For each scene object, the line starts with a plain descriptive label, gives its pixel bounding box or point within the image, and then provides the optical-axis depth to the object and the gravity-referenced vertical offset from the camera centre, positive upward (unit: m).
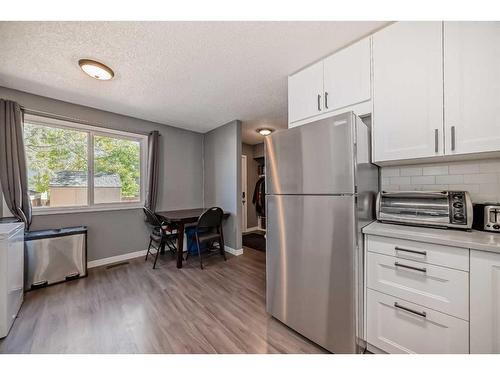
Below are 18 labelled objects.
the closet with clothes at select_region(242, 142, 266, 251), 5.04 -0.06
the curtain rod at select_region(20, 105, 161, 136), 2.34 +0.95
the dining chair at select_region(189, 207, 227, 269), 2.78 -0.62
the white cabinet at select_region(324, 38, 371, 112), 1.46 +0.90
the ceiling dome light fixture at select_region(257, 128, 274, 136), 3.95 +1.20
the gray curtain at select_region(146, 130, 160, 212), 3.21 +0.32
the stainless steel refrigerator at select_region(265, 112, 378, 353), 1.21 -0.25
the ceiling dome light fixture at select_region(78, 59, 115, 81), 1.73 +1.13
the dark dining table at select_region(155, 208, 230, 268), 2.75 -0.48
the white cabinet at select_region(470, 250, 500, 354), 0.92 -0.56
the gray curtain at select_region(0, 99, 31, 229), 2.14 +0.30
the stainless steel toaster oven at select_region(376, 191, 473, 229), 1.20 -0.14
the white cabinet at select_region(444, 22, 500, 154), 1.06 +0.58
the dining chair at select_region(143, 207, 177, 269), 2.84 -0.68
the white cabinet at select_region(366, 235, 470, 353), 1.00 -0.63
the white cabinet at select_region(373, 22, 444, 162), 1.21 +0.65
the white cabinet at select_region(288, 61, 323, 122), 1.71 +0.89
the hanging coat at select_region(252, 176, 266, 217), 4.91 -0.24
